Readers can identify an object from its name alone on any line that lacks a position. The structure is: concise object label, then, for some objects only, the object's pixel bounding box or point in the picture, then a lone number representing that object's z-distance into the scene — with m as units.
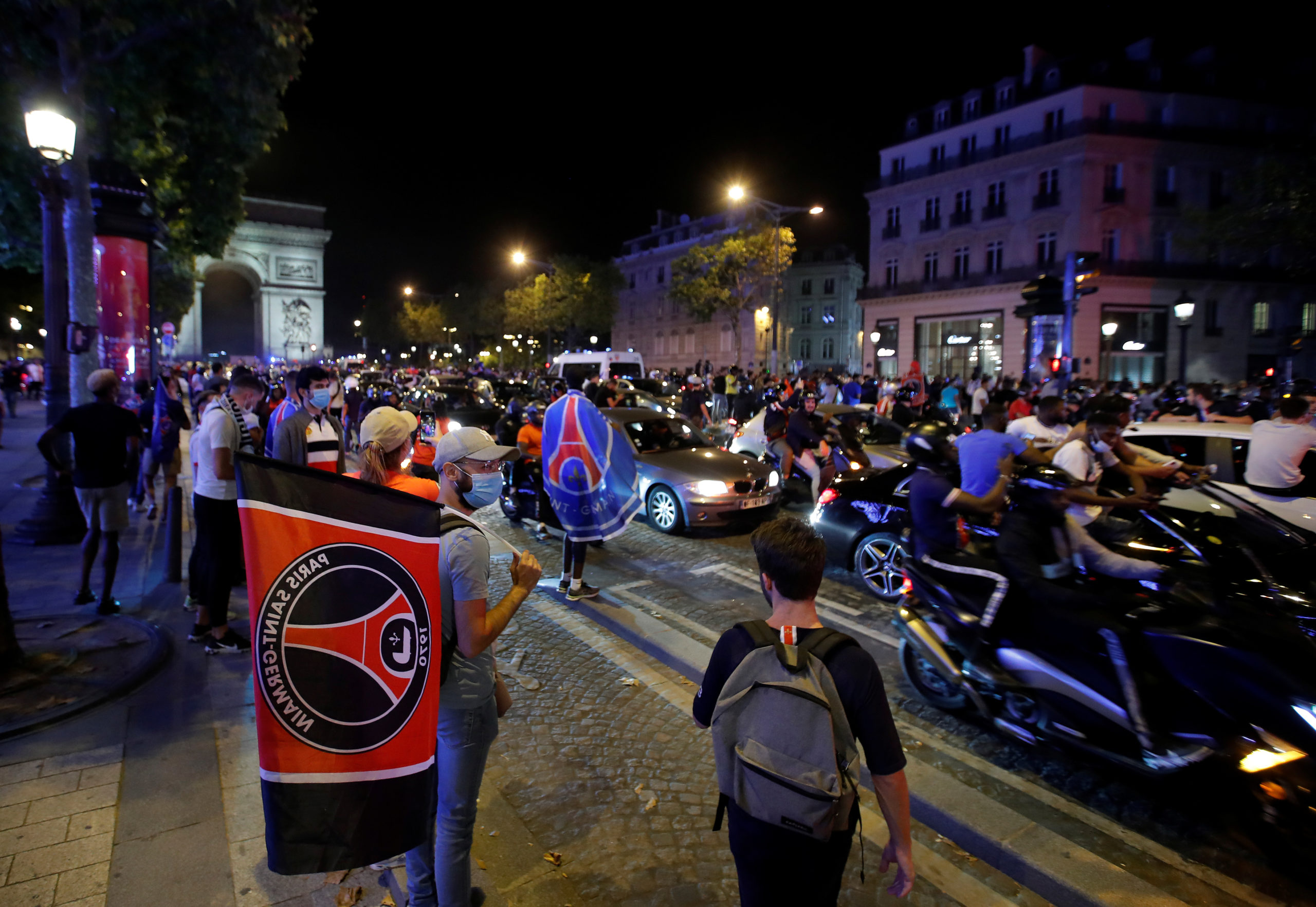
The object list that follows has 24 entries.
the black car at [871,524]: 6.97
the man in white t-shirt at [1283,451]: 6.68
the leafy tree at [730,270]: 40.16
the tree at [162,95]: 9.31
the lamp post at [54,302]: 7.78
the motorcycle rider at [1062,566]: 3.57
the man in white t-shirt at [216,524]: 5.30
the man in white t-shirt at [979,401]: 17.97
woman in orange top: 2.80
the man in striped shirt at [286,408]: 6.86
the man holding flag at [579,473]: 6.82
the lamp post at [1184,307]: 19.31
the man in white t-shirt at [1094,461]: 5.61
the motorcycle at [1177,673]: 3.08
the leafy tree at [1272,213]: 21.55
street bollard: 6.87
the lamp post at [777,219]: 25.27
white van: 28.09
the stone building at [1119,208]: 37.34
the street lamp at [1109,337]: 25.39
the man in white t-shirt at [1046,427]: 7.95
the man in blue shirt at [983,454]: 5.56
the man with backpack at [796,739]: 1.85
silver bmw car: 9.23
